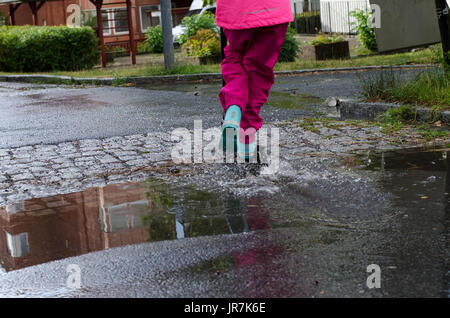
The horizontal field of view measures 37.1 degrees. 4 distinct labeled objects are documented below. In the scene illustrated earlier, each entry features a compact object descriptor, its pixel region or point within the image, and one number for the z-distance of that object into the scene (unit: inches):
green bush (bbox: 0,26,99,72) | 720.3
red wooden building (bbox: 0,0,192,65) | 1309.1
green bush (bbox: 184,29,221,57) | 695.1
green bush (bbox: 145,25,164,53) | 1151.0
